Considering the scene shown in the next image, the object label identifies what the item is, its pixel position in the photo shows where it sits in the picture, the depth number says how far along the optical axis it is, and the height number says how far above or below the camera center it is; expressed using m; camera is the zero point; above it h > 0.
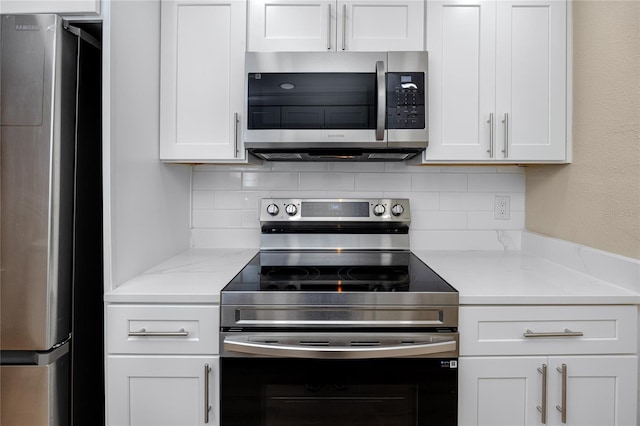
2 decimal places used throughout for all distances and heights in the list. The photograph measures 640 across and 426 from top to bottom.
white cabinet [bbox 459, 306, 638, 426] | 1.31 -0.50
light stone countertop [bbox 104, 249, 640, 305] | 1.30 -0.25
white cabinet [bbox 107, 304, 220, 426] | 1.30 -0.51
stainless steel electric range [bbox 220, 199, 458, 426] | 1.29 -0.48
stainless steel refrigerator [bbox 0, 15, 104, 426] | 1.18 -0.01
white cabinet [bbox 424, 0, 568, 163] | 1.70 +0.55
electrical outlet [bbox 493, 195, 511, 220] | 2.06 +0.02
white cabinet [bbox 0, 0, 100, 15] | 1.27 +0.63
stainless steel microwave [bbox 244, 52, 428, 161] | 1.63 +0.44
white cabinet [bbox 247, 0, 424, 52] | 1.69 +0.77
